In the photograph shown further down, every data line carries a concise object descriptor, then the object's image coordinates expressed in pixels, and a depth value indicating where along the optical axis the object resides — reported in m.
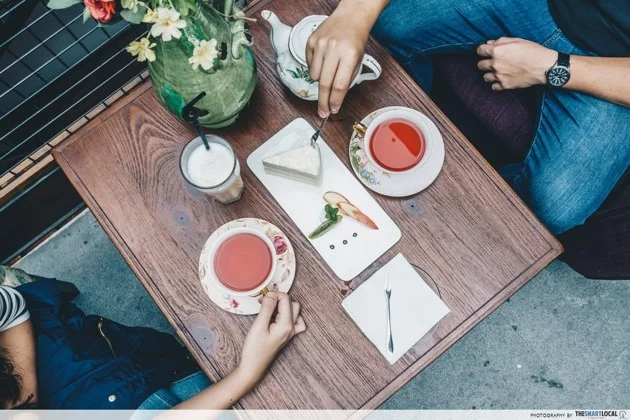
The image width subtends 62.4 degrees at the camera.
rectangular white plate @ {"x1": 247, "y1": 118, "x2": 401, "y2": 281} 1.24
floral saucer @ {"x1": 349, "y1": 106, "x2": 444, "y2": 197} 1.24
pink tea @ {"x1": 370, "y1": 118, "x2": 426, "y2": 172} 1.23
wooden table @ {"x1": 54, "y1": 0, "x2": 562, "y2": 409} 1.21
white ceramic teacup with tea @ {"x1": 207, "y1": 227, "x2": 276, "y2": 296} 1.16
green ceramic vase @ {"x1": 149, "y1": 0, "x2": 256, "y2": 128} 0.97
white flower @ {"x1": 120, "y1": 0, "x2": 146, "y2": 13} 0.85
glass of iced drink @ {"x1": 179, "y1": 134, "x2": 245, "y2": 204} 1.17
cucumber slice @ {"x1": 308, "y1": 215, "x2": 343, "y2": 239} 1.24
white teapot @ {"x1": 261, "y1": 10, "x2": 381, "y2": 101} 1.16
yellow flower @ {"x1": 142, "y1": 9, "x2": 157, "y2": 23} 0.86
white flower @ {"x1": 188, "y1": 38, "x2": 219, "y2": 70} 0.94
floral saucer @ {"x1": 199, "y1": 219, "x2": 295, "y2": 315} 1.22
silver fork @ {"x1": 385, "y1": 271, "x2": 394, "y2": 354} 1.20
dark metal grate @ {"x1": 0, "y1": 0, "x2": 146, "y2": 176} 1.85
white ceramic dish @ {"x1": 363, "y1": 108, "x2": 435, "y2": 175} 1.23
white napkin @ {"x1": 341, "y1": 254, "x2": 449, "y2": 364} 1.21
